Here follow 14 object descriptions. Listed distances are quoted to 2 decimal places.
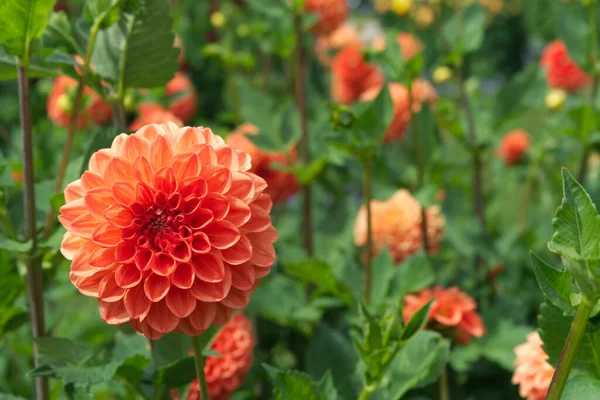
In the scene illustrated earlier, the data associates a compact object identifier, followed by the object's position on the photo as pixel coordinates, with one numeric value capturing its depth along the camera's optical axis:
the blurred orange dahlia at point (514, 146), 1.90
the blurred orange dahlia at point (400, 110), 1.49
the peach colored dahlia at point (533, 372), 0.94
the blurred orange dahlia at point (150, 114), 1.34
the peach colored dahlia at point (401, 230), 1.23
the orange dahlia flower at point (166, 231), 0.84
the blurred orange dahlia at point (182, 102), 1.72
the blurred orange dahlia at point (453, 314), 1.03
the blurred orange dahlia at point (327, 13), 1.58
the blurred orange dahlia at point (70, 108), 1.29
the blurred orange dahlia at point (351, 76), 1.77
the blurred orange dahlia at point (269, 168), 1.36
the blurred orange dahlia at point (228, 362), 1.02
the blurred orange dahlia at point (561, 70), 1.77
